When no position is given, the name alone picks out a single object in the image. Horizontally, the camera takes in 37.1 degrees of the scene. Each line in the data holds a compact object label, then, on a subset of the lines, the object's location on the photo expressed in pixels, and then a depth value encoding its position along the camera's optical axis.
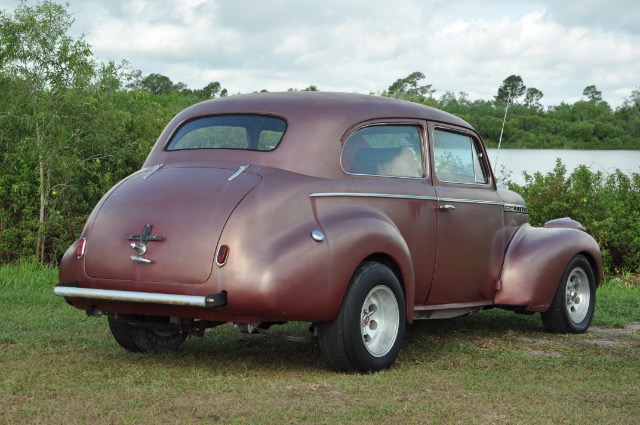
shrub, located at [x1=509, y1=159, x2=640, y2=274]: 15.16
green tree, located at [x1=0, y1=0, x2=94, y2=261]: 12.40
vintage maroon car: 5.73
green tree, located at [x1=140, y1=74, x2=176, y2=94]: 37.57
